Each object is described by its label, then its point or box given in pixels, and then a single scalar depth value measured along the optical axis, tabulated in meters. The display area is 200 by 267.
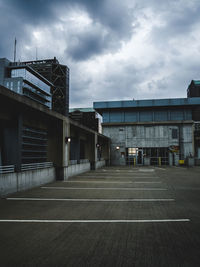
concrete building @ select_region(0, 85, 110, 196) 9.61
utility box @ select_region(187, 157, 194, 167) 30.67
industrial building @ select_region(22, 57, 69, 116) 94.56
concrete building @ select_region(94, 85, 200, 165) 33.00
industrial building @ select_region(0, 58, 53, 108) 79.06
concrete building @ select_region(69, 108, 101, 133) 85.75
